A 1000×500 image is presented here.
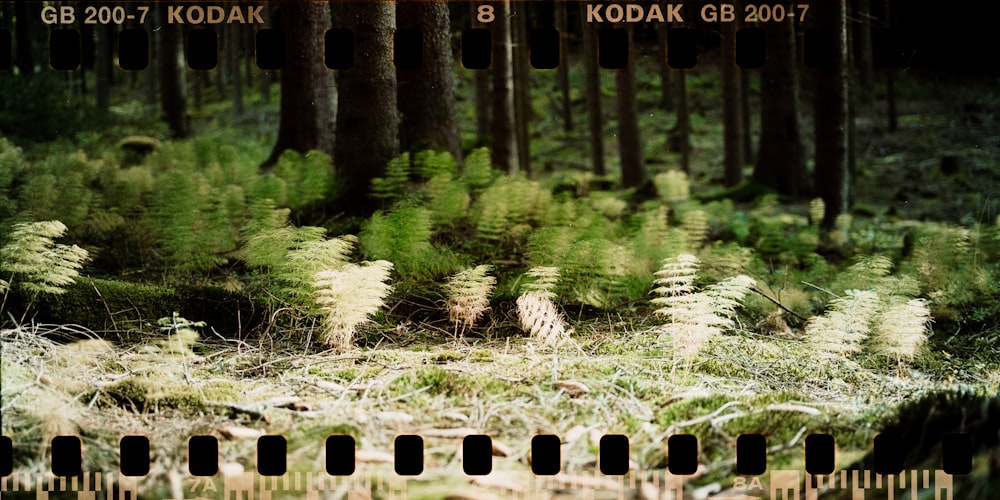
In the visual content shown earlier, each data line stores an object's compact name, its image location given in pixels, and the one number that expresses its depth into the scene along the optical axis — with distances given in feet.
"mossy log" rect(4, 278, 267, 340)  16.80
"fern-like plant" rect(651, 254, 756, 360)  15.99
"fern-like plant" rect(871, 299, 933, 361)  16.19
